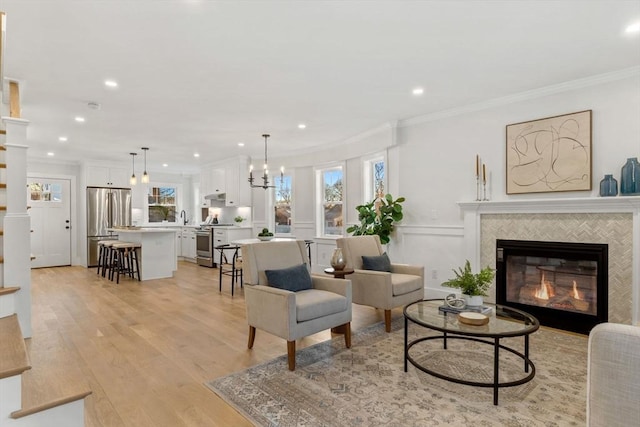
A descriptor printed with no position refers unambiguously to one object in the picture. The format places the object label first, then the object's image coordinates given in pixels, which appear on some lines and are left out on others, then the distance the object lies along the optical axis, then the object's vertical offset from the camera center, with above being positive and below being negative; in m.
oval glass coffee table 2.22 -0.80
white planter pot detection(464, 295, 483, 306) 2.71 -0.70
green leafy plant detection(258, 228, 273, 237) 5.73 -0.38
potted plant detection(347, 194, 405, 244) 5.04 -0.09
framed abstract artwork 3.57 +0.62
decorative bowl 2.42 -0.76
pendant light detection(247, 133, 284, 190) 6.00 +1.25
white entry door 7.82 -0.20
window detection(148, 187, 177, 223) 9.56 +0.21
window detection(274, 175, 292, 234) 7.76 +0.16
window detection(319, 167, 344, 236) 6.82 +0.20
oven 7.96 -0.85
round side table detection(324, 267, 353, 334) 3.49 -0.64
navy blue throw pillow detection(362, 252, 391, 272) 3.96 -0.60
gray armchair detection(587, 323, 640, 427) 1.02 -0.50
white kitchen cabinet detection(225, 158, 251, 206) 7.96 +0.61
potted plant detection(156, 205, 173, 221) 9.70 +0.01
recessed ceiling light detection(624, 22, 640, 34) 2.56 +1.38
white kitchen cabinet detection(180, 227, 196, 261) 8.88 -0.83
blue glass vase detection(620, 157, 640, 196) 3.22 +0.31
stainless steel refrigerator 8.02 -0.04
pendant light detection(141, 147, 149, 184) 6.92 +0.74
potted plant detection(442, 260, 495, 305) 2.71 -0.58
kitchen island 6.40 -0.75
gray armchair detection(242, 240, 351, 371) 2.69 -0.74
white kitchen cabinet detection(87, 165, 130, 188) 8.12 +0.84
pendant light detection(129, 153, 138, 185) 7.80 +1.19
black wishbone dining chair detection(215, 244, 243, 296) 5.28 -0.88
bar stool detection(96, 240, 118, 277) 6.78 -0.88
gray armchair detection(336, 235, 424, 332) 3.56 -0.75
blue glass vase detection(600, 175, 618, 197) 3.34 +0.24
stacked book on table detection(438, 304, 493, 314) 2.67 -0.76
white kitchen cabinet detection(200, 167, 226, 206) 8.51 +0.75
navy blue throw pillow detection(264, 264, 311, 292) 3.05 -0.61
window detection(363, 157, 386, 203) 5.88 +0.56
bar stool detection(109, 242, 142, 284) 6.34 -0.90
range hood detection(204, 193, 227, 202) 8.52 +0.37
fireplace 3.48 -0.77
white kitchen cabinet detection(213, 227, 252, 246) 7.76 -0.52
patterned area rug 2.05 -1.22
